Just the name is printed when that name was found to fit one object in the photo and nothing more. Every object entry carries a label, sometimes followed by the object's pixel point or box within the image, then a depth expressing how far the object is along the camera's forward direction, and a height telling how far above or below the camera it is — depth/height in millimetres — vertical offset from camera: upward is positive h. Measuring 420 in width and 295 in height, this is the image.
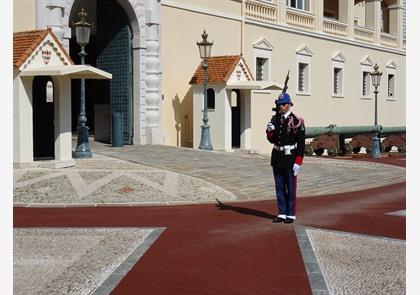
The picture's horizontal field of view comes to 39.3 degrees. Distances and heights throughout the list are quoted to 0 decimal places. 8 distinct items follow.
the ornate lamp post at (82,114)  15594 +417
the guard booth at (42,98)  13375 +758
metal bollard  19906 -64
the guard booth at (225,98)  20922 +1138
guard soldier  8844 -218
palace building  20906 +2794
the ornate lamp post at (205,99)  19980 +1010
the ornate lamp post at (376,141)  24894 -534
